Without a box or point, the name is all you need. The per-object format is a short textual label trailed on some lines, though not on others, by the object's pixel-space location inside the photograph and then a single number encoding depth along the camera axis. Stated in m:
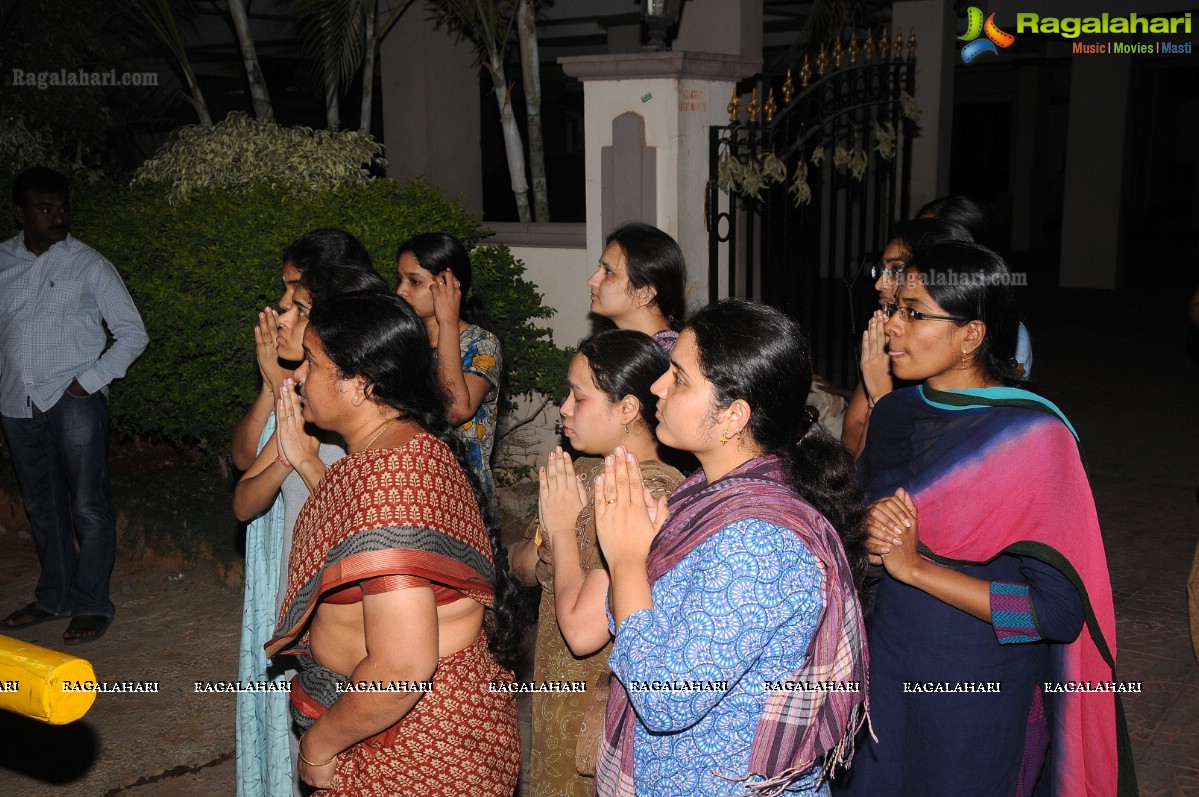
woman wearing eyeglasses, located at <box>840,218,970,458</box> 3.21
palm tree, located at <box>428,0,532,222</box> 7.48
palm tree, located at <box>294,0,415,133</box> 7.63
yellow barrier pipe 1.08
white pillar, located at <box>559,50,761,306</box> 5.39
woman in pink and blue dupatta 2.45
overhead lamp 5.79
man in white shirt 4.84
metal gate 5.59
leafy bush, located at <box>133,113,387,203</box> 6.31
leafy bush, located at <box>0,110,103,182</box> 7.72
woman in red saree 2.06
